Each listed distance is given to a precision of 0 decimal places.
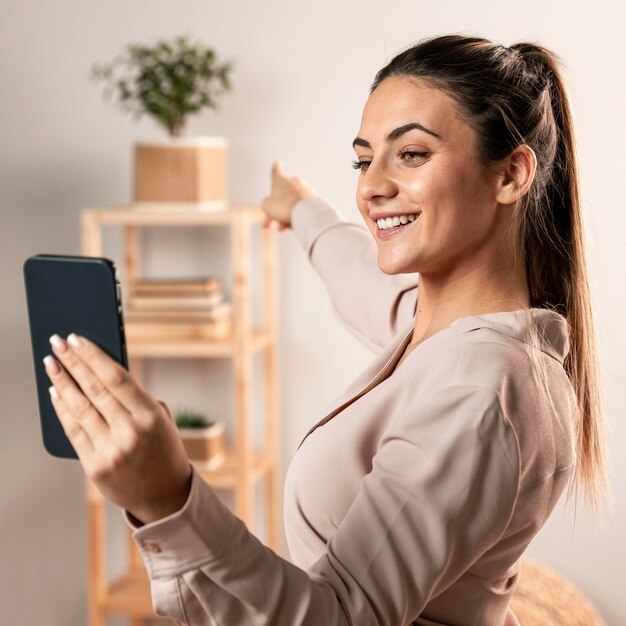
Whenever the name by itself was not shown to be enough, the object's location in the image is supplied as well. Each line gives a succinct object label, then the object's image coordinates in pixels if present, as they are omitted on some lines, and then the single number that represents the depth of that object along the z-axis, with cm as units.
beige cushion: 243
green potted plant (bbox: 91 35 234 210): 254
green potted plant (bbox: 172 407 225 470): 266
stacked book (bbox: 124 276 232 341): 262
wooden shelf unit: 254
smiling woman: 81
